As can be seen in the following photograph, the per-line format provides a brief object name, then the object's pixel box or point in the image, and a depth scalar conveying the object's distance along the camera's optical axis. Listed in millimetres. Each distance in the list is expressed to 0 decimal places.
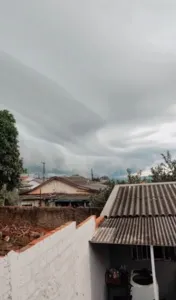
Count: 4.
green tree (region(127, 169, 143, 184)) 18616
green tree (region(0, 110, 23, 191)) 16750
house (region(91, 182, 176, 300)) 6312
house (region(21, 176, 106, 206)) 27481
